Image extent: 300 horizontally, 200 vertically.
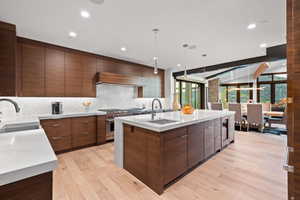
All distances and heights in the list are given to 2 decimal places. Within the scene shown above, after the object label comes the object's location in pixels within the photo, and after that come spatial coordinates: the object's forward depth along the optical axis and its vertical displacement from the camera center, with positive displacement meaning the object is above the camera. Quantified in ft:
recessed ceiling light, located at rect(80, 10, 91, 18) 6.71 +4.30
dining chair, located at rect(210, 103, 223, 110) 19.07 -0.96
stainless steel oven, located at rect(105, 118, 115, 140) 12.01 -2.58
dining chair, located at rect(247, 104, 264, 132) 15.49 -1.91
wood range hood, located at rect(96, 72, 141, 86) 12.31 +2.02
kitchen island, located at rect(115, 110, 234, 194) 5.77 -2.34
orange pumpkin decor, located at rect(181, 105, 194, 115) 9.64 -0.75
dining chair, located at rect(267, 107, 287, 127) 15.55 -2.53
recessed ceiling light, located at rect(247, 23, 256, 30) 7.98 +4.33
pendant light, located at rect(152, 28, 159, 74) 8.50 +4.34
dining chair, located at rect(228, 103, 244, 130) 16.78 -1.46
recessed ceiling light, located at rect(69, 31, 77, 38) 8.80 +4.28
